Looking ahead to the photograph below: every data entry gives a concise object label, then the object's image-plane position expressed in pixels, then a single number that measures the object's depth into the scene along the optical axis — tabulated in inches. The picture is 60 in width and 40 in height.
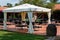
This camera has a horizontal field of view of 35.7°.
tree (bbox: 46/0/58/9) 624.9
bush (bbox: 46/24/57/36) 193.7
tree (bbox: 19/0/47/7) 586.4
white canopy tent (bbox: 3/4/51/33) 276.6
